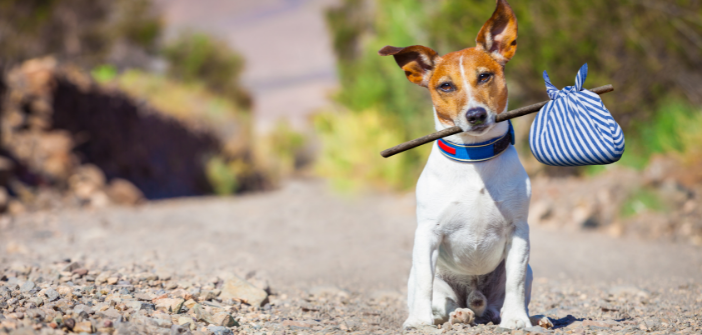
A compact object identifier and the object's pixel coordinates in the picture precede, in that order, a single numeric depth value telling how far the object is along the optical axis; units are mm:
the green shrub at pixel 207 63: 27731
